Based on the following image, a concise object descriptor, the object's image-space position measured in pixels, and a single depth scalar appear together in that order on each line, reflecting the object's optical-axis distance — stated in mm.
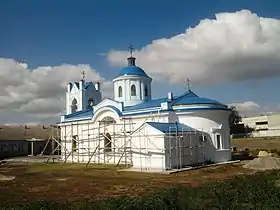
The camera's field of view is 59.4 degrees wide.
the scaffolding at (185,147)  17824
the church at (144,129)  18171
